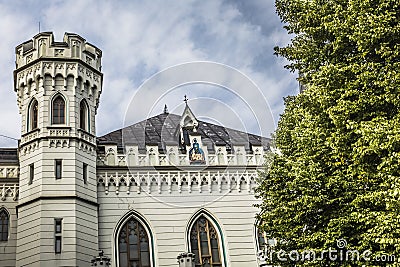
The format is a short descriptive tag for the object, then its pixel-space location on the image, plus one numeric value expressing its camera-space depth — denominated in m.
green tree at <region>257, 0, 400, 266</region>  14.56
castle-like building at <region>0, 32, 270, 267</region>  22.53
